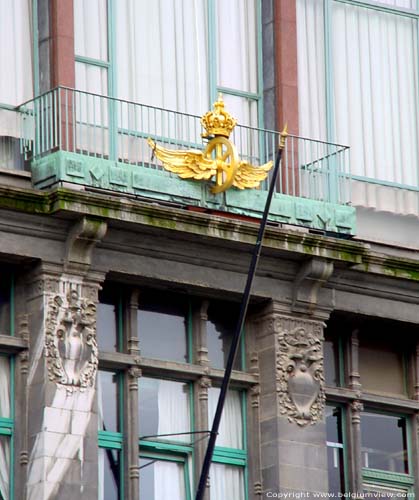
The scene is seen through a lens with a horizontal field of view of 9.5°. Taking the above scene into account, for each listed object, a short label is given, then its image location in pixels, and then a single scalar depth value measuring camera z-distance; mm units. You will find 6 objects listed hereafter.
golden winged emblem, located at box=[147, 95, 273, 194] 35250
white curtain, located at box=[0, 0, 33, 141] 34906
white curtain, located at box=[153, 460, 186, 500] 34781
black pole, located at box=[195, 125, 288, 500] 32406
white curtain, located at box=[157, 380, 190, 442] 35156
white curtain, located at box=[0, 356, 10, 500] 33375
